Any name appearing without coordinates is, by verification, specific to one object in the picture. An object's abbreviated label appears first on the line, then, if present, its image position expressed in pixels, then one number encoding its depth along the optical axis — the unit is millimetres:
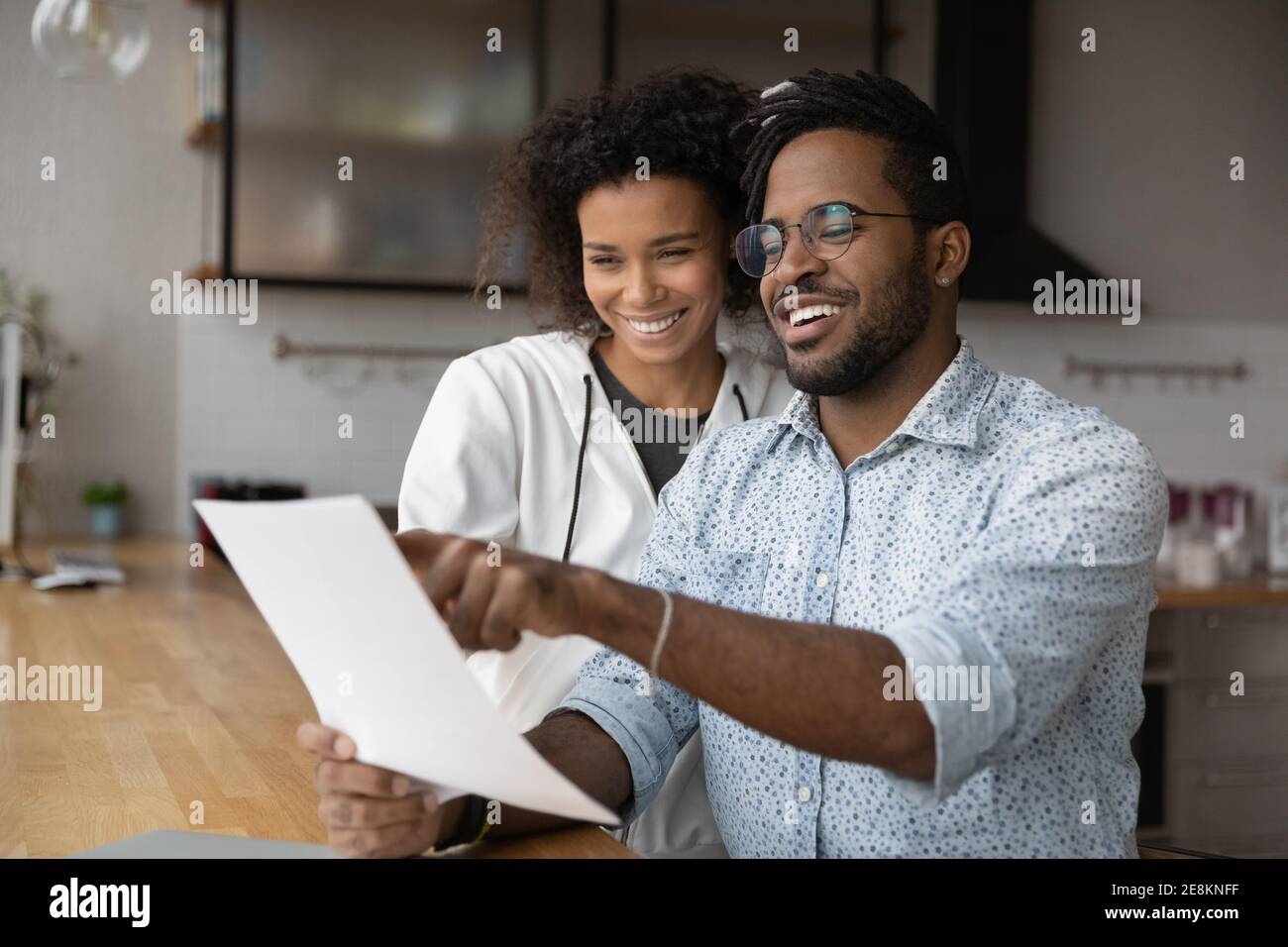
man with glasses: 921
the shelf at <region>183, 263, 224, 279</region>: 3934
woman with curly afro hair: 1552
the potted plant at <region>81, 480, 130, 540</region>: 4066
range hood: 4176
